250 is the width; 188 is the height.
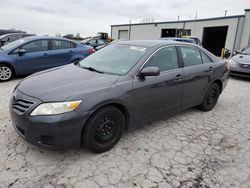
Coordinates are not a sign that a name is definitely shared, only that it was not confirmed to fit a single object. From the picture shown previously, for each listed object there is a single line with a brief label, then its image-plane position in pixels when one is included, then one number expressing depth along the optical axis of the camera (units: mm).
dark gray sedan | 2238
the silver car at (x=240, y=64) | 7628
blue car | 5947
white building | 18156
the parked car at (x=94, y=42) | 14200
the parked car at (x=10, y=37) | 9641
